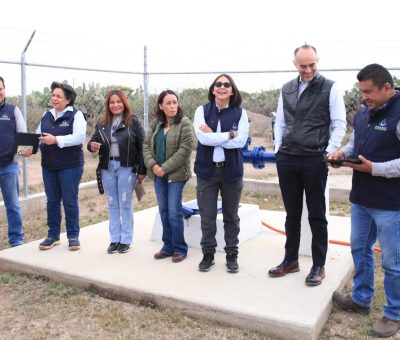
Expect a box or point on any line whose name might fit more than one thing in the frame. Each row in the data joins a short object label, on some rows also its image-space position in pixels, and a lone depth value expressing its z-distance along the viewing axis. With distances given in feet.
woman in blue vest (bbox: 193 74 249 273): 12.77
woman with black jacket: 14.60
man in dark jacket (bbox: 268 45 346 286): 11.47
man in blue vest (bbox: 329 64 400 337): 9.80
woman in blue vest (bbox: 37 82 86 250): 14.74
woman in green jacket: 13.65
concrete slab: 10.88
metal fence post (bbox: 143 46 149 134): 27.58
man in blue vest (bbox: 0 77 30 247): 15.96
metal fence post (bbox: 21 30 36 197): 20.58
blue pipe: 14.58
